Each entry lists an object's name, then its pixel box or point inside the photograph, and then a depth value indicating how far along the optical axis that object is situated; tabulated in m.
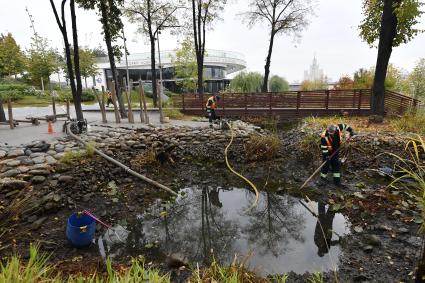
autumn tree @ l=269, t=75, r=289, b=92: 38.72
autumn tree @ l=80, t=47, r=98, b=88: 30.28
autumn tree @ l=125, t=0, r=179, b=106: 18.38
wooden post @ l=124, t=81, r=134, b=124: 10.99
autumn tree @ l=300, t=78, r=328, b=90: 33.38
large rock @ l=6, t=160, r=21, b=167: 5.86
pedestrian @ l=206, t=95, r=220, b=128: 11.42
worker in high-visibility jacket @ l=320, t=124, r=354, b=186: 6.30
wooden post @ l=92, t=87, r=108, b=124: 11.19
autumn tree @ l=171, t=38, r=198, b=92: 31.02
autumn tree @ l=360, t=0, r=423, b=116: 8.58
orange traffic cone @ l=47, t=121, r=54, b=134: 8.84
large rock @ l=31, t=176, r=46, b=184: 5.54
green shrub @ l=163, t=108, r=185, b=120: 14.25
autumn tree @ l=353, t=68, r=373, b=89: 18.44
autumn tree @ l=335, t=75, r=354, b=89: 19.95
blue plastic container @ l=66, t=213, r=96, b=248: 4.14
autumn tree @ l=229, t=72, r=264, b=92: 33.09
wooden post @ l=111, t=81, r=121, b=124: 10.85
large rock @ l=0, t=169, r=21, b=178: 5.43
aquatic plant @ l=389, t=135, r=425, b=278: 2.93
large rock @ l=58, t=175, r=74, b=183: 5.76
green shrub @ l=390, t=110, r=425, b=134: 8.63
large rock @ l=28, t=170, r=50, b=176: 5.70
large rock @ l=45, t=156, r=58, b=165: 6.22
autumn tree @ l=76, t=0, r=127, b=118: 11.03
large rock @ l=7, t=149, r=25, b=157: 6.43
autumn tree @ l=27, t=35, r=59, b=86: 26.33
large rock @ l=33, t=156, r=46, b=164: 6.14
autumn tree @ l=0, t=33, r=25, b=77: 24.45
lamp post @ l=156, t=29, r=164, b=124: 11.63
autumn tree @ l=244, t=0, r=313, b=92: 19.65
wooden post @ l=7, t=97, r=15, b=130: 9.31
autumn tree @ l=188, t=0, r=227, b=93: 18.31
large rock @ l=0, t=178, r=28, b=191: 5.17
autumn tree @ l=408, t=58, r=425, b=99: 24.69
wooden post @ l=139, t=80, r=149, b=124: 10.75
